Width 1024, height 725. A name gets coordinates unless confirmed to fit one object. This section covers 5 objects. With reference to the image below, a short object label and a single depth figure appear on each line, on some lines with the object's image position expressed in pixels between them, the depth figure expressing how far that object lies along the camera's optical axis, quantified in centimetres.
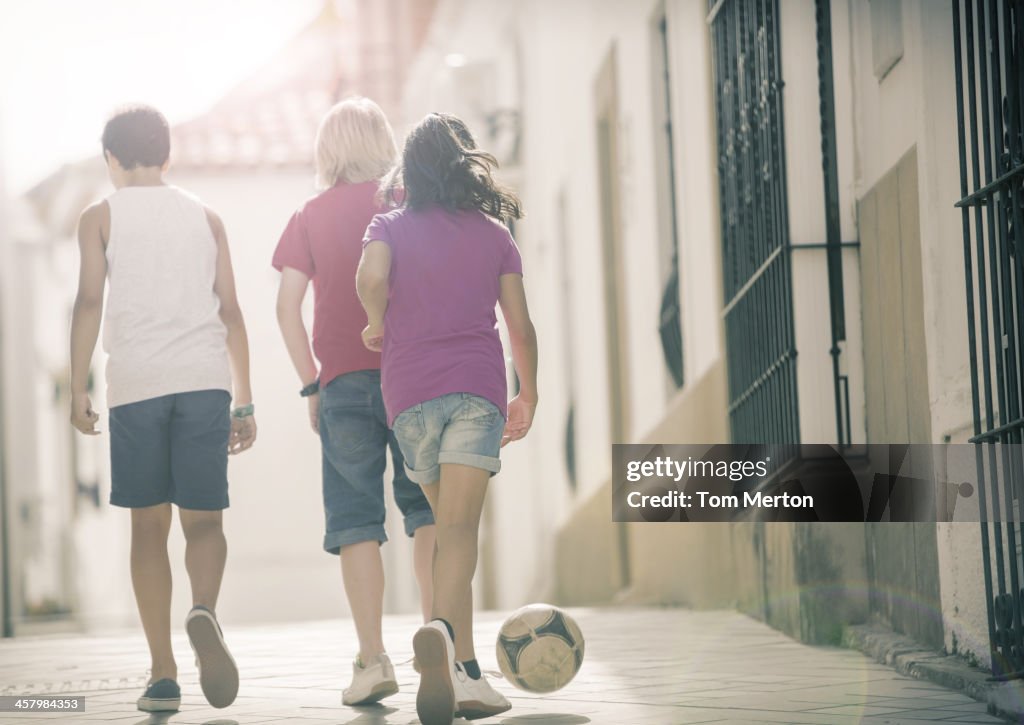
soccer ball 967
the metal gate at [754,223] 1408
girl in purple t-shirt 934
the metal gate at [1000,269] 964
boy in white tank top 1031
